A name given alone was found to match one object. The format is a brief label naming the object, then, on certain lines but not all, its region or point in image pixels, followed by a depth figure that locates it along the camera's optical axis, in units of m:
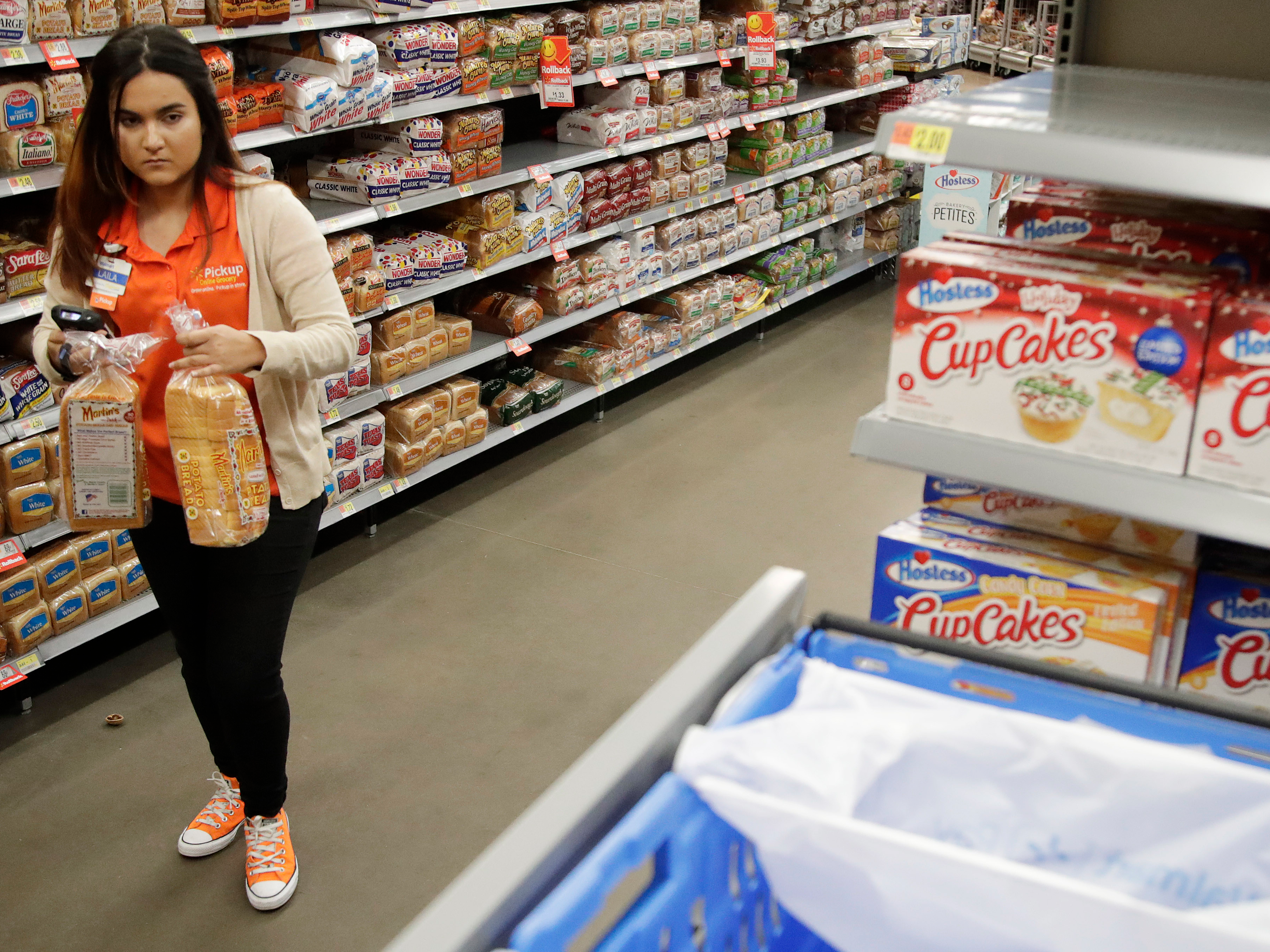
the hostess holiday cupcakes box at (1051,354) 1.33
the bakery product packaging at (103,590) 3.34
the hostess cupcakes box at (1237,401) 1.28
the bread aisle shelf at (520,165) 3.77
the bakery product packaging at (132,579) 3.43
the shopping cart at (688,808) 0.86
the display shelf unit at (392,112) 2.97
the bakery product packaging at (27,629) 3.13
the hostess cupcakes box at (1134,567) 1.50
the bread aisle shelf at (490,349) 4.12
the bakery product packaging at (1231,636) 1.50
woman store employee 2.08
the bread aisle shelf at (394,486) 3.21
